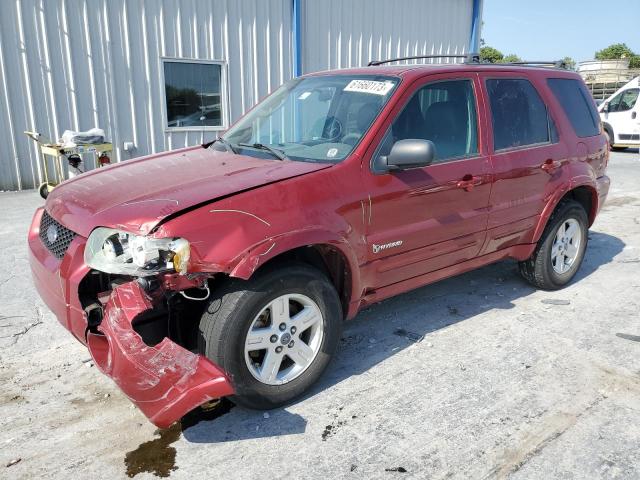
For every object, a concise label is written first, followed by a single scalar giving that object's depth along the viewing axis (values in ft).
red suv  8.36
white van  52.26
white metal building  27.30
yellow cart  25.68
